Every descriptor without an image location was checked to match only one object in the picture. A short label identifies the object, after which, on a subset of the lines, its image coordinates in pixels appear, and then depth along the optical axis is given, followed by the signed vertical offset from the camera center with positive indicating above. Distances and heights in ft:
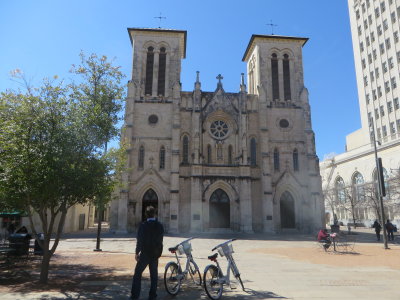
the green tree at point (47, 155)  27.07 +5.52
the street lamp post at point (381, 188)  60.34 +6.33
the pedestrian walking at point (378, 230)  80.02 -2.88
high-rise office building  152.35 +62.65
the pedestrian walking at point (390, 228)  77.82 -2.27
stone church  103.86 +23.28
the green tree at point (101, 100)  32.28 +16.70
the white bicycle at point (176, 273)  24.29 -4.59
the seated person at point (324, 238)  54.70 -3.62
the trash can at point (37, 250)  47.32 -5.31
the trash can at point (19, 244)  42.79 -3.93
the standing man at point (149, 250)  22.09 -2.44
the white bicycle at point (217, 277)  22.91 -4.61
